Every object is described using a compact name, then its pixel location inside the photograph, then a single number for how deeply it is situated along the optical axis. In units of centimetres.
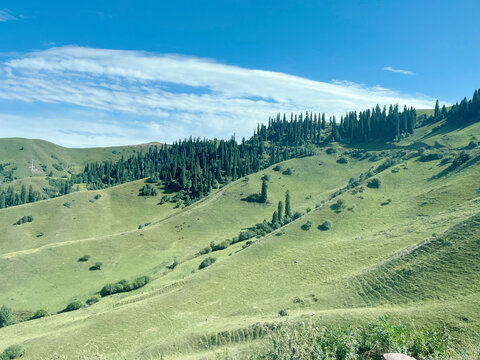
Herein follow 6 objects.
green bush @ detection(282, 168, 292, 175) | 15325
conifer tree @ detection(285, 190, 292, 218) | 10451
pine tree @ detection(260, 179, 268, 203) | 12825
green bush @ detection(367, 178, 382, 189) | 9606
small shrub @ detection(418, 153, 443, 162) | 11125
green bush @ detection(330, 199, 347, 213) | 8212
